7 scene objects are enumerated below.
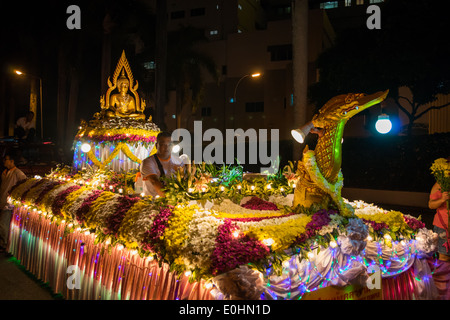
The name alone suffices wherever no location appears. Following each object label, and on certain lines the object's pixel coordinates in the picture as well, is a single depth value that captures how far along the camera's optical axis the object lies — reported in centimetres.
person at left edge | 773
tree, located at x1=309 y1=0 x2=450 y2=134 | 1451
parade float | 315
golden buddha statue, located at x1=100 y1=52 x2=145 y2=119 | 928
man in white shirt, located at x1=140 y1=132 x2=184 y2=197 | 504
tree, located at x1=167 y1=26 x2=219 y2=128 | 2847
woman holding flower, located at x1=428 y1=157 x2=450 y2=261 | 497
